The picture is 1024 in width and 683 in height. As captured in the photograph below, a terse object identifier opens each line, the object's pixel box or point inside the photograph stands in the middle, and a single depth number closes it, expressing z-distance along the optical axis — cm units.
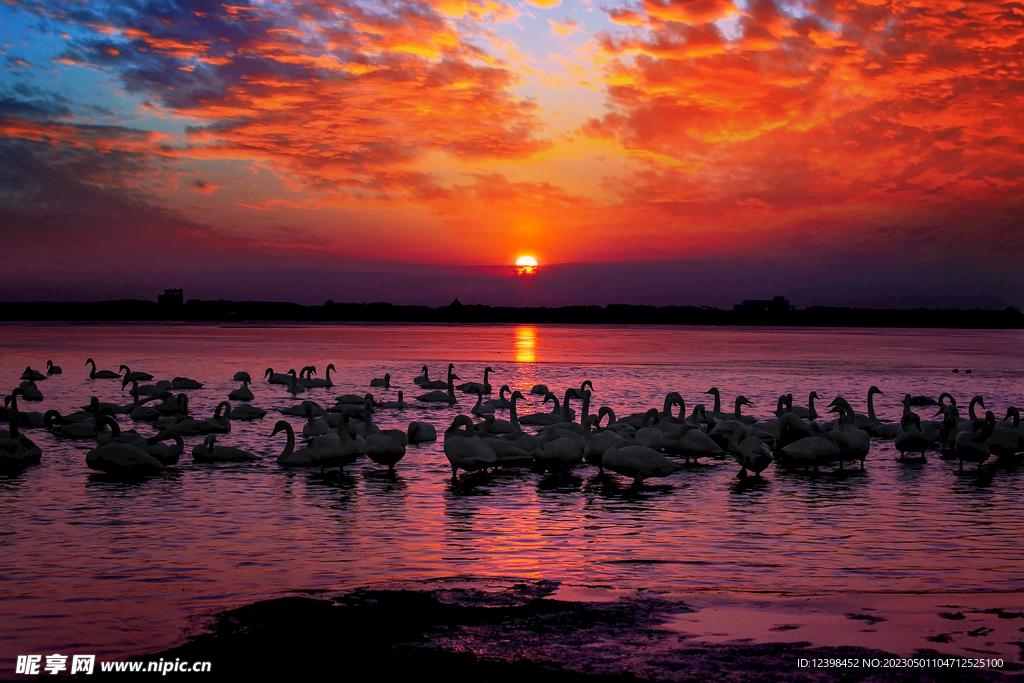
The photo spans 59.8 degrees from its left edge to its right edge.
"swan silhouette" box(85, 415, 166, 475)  1469
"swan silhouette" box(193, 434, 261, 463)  1622
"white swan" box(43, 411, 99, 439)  1913
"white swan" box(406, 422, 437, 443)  1897
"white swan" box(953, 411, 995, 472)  1667
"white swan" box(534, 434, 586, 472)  1556
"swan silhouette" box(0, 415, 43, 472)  1501
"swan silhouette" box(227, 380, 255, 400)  2814
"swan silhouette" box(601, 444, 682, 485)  1438
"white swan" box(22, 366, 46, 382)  3137
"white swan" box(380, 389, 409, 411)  2738
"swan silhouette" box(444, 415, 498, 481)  1477
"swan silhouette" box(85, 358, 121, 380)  3784
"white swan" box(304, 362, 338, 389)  3356
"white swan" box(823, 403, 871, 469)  1647
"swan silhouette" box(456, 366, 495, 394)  3234
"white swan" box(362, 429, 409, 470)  1561
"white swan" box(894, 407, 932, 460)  1798
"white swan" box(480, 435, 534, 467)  1585
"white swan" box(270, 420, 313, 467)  1546
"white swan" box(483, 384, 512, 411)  2687
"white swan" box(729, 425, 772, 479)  1530
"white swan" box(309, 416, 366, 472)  1545
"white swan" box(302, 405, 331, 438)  1842
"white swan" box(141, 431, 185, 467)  1564
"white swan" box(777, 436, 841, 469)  1617
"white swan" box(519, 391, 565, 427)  2194
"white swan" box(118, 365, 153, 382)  3162
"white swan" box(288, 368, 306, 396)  3184
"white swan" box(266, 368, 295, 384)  3640
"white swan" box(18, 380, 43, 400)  2750
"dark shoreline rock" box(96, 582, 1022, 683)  644
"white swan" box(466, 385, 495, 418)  2550
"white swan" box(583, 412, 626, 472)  1579
